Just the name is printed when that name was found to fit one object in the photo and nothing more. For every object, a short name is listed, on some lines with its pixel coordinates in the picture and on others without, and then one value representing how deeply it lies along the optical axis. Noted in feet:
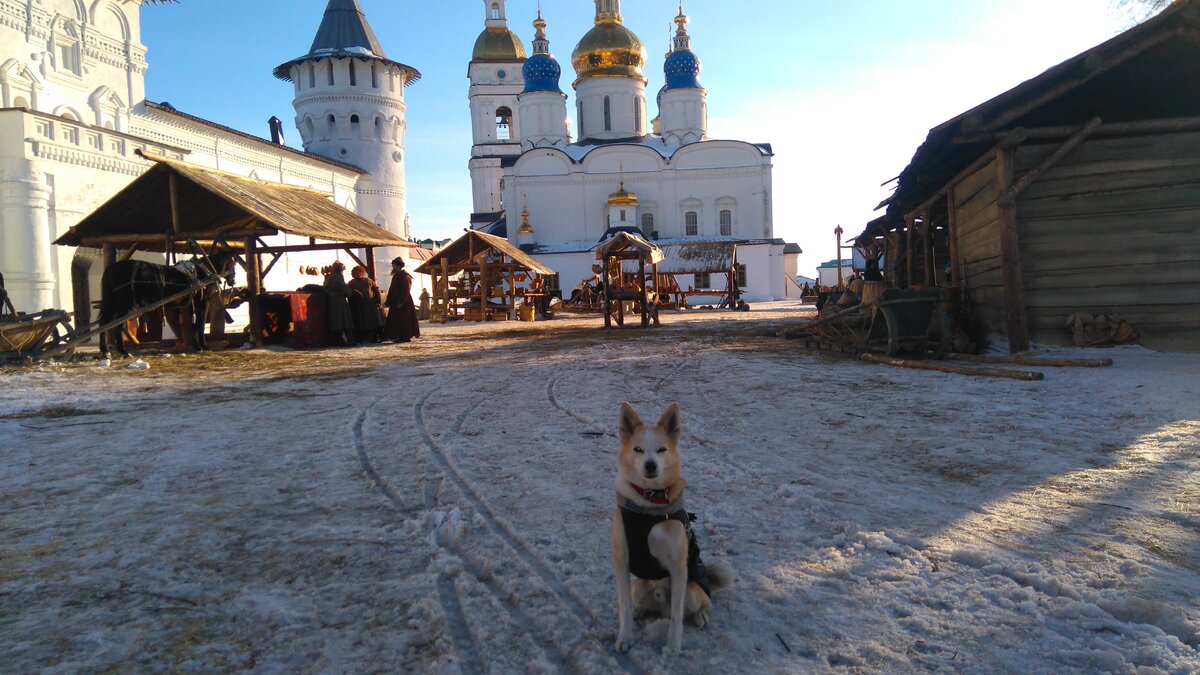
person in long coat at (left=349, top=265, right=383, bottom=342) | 54.29
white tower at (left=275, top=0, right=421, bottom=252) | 143.54
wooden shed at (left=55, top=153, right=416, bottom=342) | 46.49
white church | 162.91
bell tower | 201.05
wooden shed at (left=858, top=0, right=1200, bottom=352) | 31.19
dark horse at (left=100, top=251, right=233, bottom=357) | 44.19
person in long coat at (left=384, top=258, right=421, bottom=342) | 55.83
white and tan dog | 8.59
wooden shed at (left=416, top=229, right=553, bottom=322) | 91.97
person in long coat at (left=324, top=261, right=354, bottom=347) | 51.42
